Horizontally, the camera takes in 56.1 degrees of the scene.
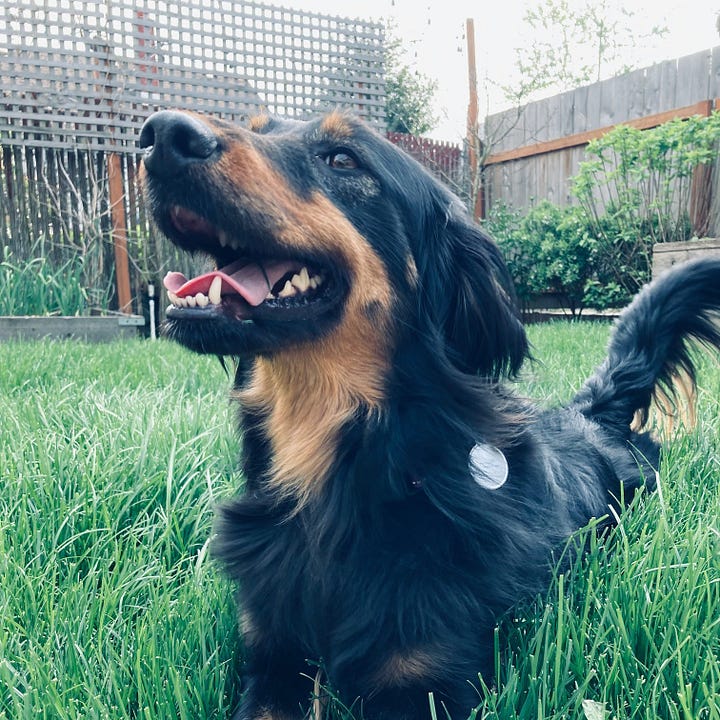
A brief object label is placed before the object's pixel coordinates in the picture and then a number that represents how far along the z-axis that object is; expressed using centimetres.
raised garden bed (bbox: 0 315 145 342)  602
